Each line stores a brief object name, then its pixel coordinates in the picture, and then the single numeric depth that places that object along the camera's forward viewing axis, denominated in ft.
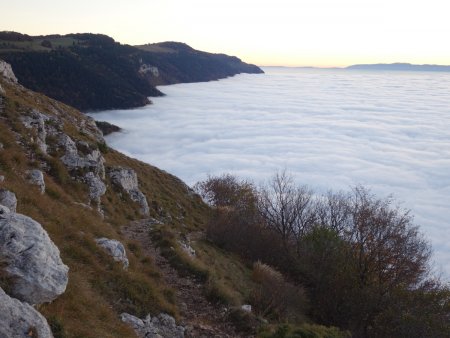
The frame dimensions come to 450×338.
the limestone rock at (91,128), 135.38
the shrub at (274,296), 52.95
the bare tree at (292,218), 124.47
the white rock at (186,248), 60.39
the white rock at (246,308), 44.40
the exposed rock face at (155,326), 34.22
